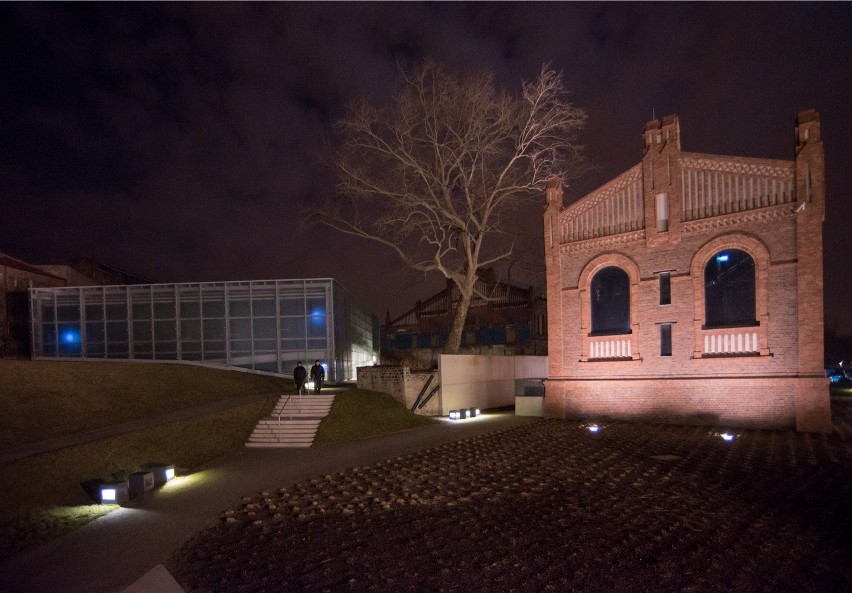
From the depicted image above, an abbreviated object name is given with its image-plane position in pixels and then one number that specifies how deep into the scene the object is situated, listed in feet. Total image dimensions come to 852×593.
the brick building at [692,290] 54.75
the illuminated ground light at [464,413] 69.87
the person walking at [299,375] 63.32
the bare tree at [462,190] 71.05
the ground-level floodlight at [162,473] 37.56
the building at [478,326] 145.59
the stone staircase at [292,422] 52.70
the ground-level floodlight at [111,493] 32.48
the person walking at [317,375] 69.72
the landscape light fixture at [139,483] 34.63
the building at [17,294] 100.07
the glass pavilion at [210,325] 95.25
